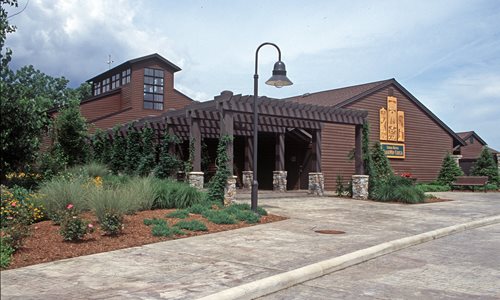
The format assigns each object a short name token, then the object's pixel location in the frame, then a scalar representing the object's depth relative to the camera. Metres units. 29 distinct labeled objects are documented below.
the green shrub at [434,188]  27.35
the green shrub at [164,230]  9.23
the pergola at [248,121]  15.85
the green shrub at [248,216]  11.45
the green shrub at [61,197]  10.21
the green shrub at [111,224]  8.80
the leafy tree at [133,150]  21.58
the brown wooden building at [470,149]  44.00
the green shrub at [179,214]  11.20
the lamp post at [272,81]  12.52
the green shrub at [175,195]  12.74
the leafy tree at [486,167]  31.95
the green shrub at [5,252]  6.50
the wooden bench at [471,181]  27.17
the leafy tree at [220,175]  14.55
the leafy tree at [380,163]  20.97
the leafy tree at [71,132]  21.11
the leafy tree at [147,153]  20.31
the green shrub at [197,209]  12.02
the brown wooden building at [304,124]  20.98
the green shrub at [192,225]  9.98
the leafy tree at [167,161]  18.84
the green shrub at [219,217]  10.92
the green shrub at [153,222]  10.17
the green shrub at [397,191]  18.61
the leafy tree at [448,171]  31.08
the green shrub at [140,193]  10.95
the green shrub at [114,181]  13.88
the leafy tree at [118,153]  22.97
